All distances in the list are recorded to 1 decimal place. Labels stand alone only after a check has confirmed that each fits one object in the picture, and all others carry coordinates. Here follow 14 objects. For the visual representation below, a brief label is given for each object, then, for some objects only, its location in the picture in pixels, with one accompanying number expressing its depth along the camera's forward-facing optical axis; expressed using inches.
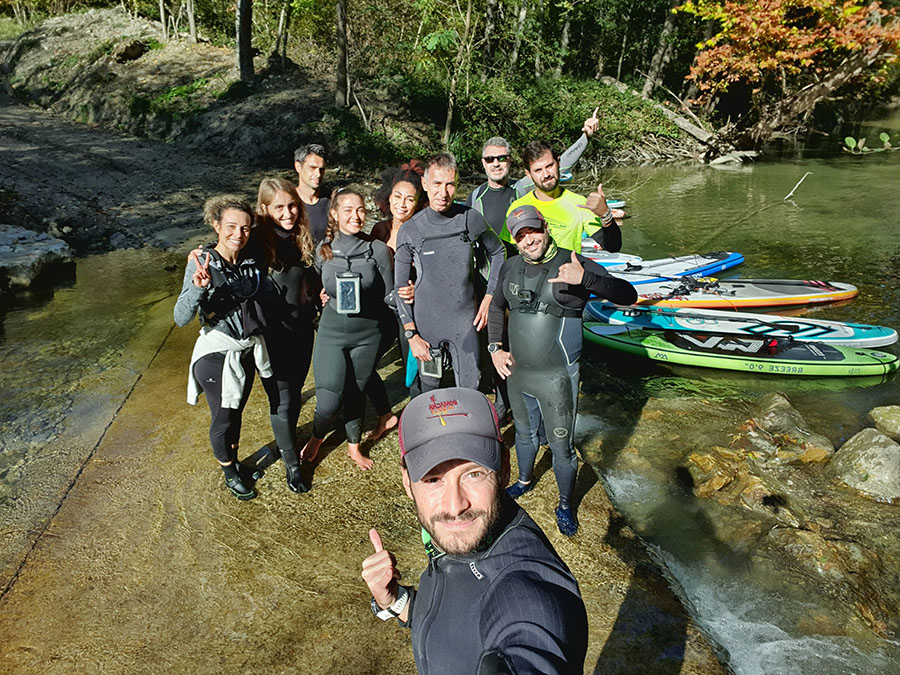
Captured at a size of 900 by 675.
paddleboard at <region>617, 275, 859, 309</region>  335.6
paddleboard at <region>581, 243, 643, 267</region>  398.6
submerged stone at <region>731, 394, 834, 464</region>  190.2
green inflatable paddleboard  258.8
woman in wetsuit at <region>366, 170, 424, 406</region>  165.6
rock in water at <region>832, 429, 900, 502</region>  172.4
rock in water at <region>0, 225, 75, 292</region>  296.7
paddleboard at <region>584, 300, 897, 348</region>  282.8
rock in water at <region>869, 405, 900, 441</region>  215.9
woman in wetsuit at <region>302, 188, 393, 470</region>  152.4
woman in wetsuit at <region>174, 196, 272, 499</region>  126.6
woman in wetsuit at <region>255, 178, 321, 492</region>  145.6
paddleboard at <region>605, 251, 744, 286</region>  369.1
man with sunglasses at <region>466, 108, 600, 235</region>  181.5
